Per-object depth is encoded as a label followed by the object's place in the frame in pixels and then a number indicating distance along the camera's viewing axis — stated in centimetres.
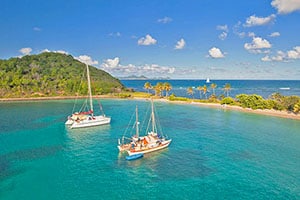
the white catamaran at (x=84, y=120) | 7038
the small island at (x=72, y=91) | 9581
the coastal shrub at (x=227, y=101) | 11145
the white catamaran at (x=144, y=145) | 4650
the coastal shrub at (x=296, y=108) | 8634
